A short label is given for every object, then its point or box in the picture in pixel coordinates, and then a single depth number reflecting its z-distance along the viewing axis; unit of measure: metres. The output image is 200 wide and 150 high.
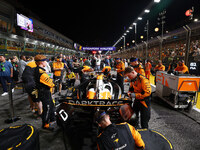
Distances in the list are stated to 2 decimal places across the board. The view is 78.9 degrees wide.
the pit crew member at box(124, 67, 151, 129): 2.47
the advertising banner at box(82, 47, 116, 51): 33.83
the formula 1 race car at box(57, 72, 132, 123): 2.39
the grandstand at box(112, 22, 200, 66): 8.02
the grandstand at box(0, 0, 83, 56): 10.46
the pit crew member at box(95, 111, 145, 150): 1.27
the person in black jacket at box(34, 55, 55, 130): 2.88
